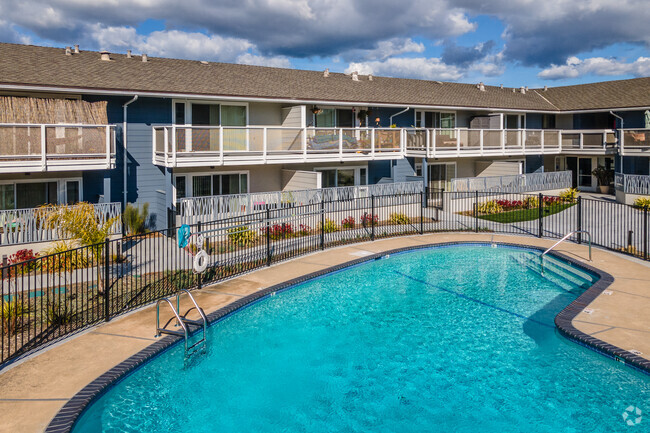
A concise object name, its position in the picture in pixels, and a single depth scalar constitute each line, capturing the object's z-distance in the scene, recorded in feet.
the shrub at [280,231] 69.92
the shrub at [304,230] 72.82
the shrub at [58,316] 37.96
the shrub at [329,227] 75.36
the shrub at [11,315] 35.45
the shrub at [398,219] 82.02
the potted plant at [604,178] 113.39
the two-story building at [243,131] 62.44
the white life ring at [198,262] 45.44
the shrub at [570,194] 101.86
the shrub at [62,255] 53.47
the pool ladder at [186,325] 36.22
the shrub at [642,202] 86.66
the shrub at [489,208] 92.32
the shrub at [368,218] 79.66
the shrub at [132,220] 67.97
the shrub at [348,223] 78.33
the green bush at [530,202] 94.65
